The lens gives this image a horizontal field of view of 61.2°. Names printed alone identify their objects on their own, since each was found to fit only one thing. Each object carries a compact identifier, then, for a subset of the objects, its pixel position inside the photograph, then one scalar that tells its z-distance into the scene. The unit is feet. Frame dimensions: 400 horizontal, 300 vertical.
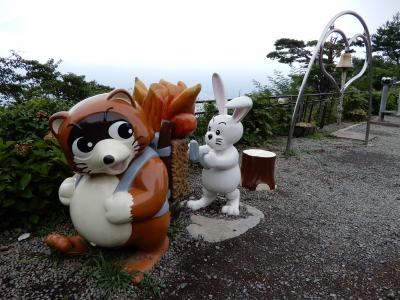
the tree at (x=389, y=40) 83.56
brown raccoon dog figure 6.43
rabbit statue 10.18
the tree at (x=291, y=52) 60.95
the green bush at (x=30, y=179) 8.92
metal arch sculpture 18.53
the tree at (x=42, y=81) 26.13
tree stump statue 13.37
